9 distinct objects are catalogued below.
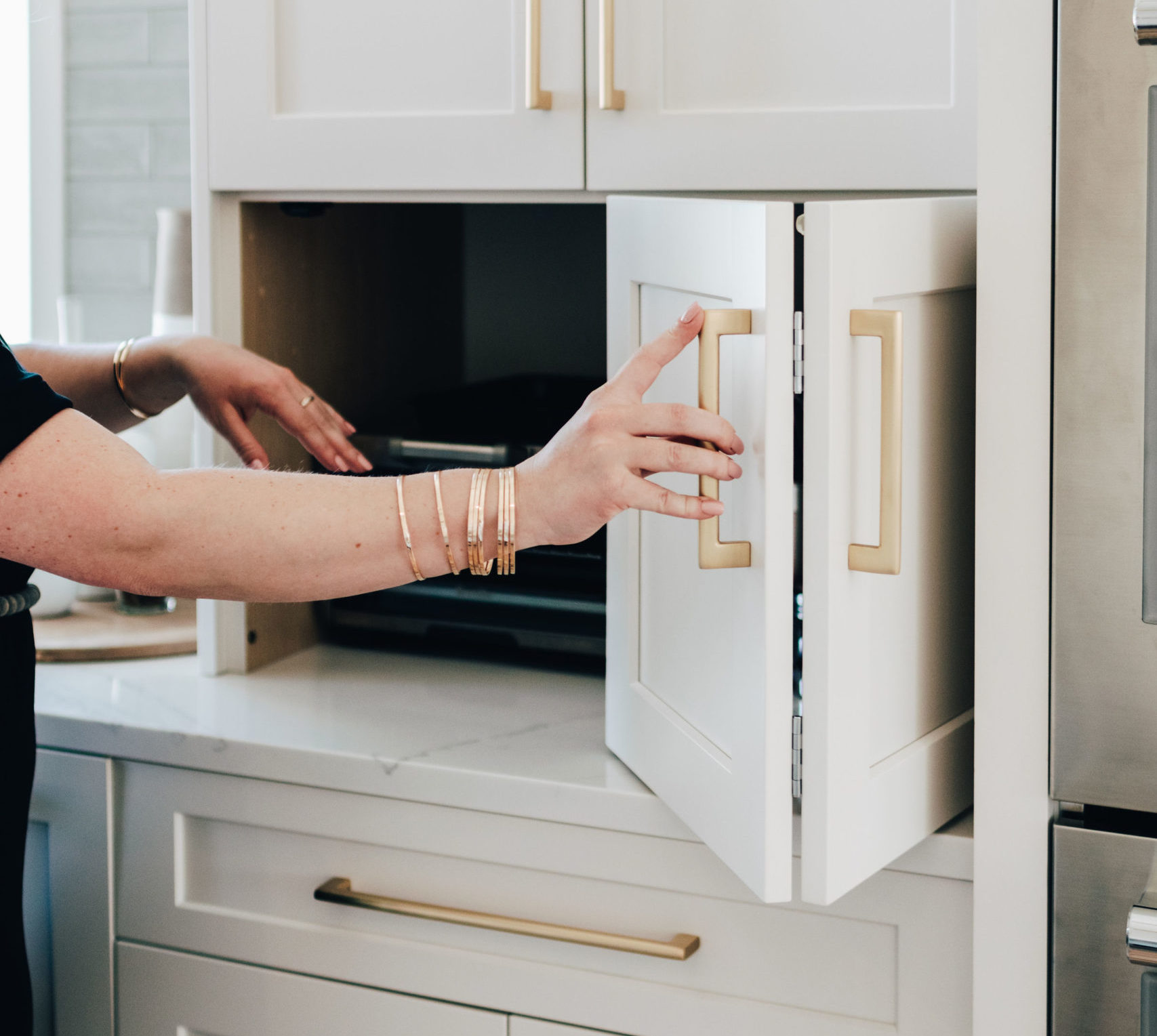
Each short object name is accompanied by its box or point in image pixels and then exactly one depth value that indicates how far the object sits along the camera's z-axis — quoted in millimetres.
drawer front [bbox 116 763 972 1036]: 2004
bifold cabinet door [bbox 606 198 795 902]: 1779
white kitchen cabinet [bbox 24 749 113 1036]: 2300
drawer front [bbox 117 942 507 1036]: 2173
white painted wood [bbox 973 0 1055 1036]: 1822
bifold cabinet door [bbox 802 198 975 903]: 1766
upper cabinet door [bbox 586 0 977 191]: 2053
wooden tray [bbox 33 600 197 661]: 2526
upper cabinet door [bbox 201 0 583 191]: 2209
